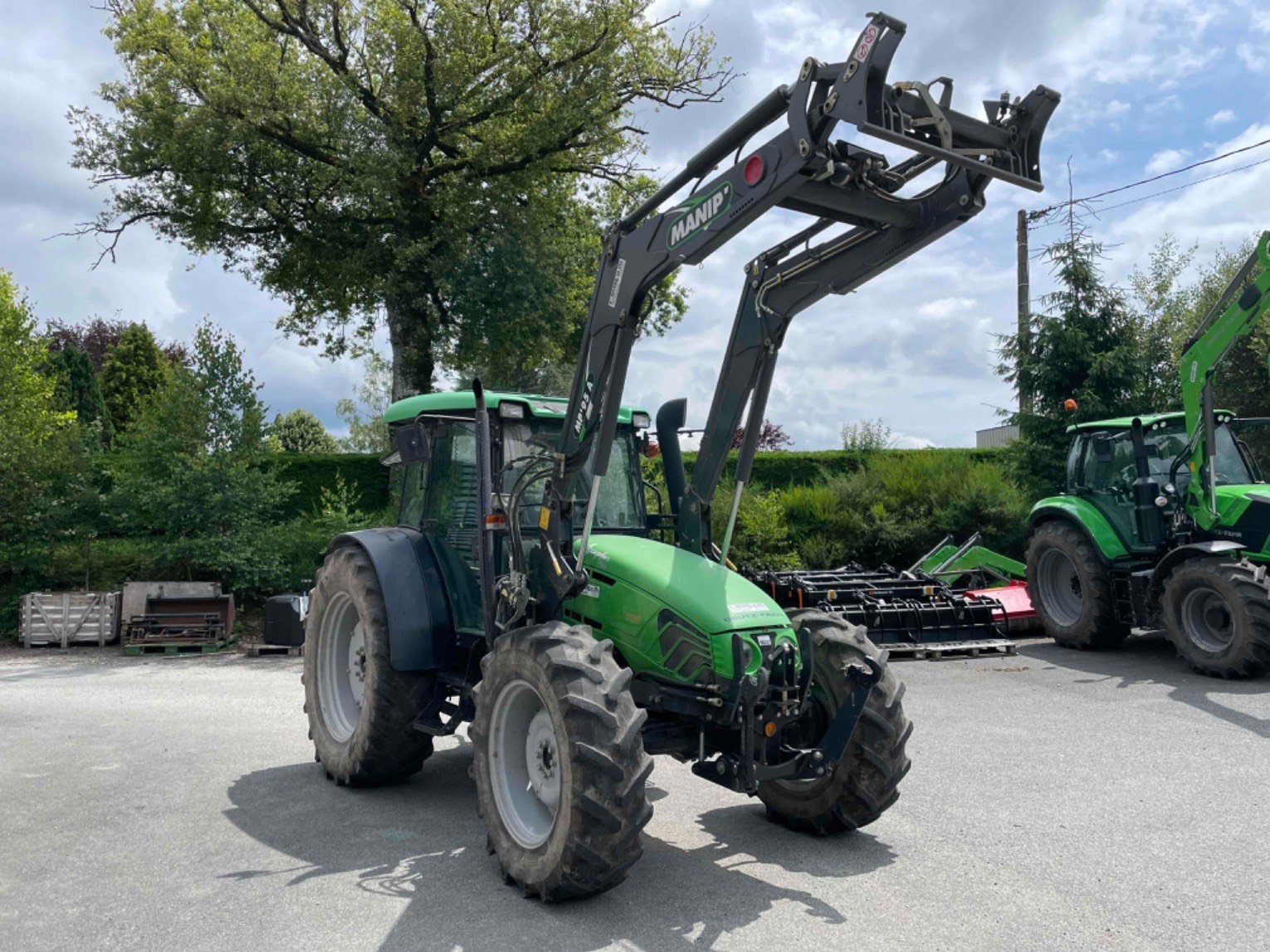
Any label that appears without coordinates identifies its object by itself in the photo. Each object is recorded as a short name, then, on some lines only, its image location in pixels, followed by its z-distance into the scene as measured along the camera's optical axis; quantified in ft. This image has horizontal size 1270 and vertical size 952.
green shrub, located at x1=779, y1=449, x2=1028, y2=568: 55.26
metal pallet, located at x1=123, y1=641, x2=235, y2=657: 45.57
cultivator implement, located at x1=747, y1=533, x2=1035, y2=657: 36.99
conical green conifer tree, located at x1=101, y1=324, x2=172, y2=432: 101.35
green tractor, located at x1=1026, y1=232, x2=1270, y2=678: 31.32
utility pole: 56.44
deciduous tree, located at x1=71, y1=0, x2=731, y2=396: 58.44
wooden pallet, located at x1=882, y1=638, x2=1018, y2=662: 36.32
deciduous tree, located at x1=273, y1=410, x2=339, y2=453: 154.71
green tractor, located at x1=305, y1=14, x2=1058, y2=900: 13.52
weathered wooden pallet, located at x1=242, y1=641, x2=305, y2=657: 44.91
